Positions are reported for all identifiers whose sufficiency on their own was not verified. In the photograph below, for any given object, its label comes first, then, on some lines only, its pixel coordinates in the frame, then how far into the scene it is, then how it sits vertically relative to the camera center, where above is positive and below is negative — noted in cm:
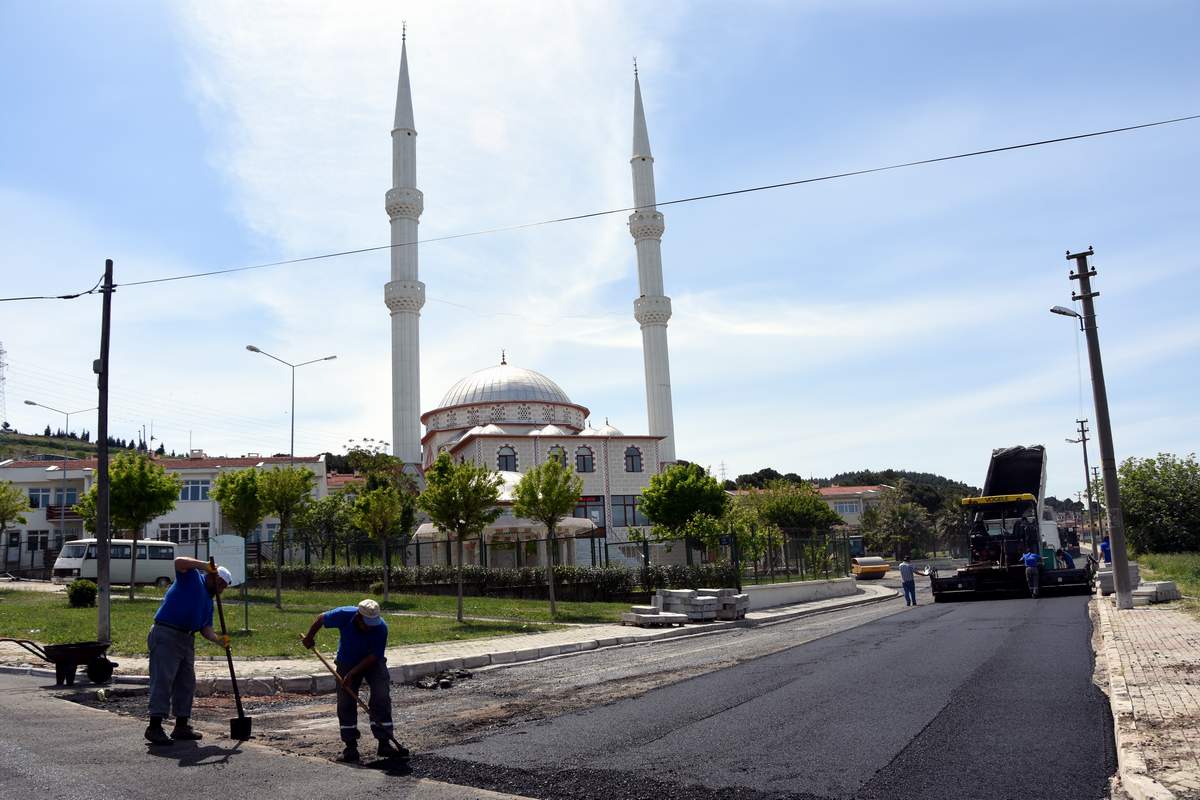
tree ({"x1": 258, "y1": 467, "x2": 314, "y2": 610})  2194 +116
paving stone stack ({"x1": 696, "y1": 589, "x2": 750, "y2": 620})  2016 -189
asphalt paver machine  2220 -106
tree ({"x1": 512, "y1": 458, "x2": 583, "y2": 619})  2117 +77
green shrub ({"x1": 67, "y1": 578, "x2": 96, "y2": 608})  1897 -99
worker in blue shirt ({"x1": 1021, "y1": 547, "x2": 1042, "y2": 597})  2114 -149
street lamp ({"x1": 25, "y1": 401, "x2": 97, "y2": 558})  4699 +164
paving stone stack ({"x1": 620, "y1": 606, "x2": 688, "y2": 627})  1872 -201
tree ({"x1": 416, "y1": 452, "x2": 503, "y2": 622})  2002 +75
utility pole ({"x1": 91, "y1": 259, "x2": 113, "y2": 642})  1295 +99
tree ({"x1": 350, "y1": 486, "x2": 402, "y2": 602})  2234 +52
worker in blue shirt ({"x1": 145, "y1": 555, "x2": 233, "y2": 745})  745 -80
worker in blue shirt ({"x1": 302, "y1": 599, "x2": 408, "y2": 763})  677 -101
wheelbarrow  1018 -130
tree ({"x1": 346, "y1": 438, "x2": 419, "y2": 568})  4422 +349
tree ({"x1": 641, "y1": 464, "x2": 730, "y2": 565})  3859 +99
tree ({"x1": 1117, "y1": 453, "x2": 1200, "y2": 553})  3697 -13
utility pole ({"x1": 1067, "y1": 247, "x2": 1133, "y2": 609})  1708 +128
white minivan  2834 -53
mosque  4884 +764
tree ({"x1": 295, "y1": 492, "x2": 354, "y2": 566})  4147 +85
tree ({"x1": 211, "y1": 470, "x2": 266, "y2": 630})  2277 +97
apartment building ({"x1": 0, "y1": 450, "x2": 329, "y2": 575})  4738 +205
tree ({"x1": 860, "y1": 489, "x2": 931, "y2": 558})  6669 -121
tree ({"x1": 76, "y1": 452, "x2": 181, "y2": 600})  2102 +122
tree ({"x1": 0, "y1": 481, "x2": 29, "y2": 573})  3494 +182
